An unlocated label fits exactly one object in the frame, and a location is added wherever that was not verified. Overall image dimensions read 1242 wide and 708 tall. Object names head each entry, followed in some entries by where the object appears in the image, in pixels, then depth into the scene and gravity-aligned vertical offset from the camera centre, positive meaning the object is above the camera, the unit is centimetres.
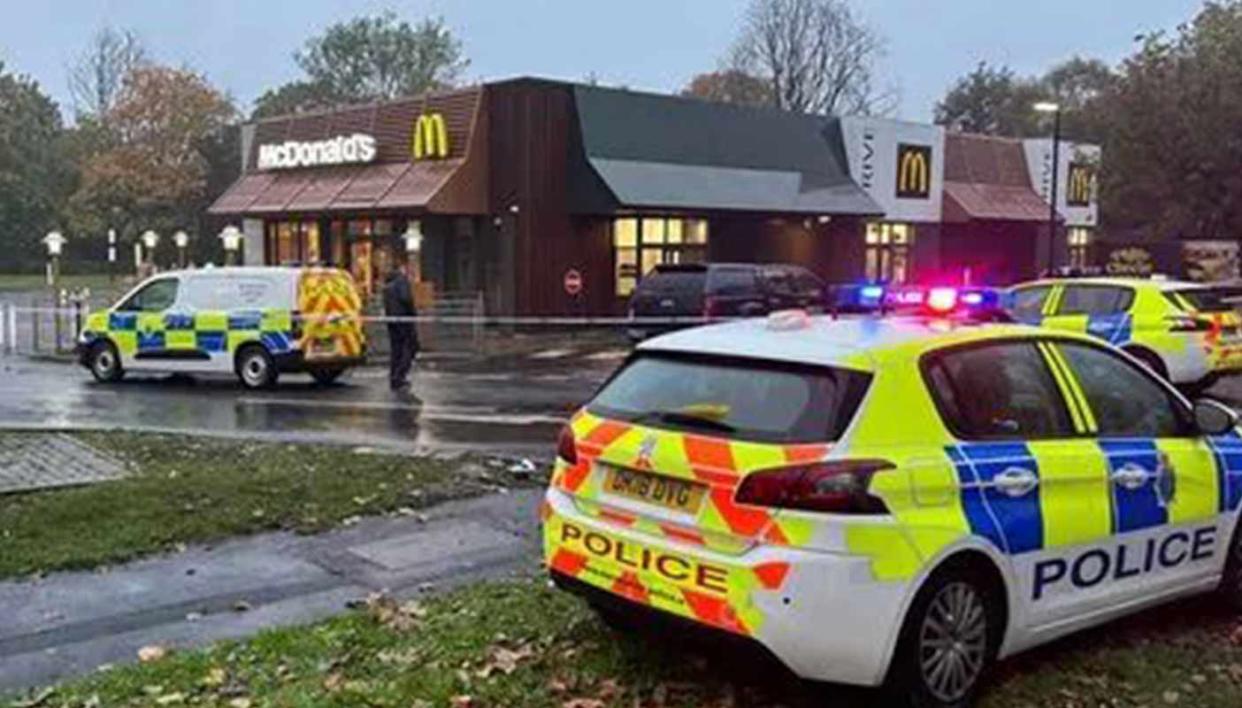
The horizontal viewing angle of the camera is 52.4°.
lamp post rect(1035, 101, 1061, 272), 3772 +226
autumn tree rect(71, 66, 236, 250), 5472 +409
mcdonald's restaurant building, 2858 +161
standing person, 1839 -116
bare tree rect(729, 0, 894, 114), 6475 +1076
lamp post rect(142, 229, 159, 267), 4210 +15
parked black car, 2298 -63
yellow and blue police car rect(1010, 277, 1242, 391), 1408 -64
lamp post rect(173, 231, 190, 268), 4522 +17
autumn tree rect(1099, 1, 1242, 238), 3378 +355
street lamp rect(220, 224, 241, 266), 3572 +38
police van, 1812 -110
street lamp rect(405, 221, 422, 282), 2936 +19
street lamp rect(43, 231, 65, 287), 2908 +13
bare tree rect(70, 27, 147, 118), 6831 +984
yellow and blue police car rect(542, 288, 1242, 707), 444 -90
